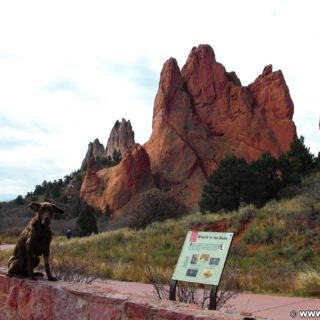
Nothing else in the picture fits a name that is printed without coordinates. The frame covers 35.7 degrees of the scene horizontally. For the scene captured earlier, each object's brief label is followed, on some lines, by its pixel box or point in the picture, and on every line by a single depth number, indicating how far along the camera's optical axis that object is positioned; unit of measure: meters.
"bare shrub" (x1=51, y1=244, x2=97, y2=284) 9.42
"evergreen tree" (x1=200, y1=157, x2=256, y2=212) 34.09
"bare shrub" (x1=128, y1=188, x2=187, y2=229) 30.77
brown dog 6.09
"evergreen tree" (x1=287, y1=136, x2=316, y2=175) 41.39
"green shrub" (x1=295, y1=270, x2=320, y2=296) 9.98
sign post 4.90
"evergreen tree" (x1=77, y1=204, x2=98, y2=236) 43.88
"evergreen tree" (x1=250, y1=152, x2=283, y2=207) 34.03
